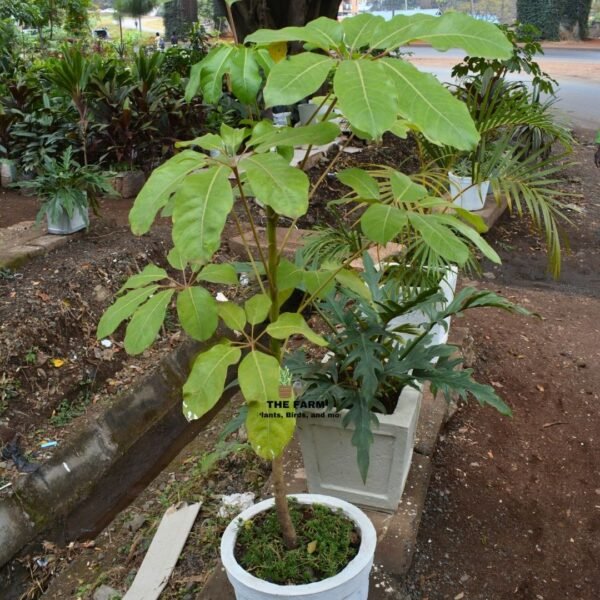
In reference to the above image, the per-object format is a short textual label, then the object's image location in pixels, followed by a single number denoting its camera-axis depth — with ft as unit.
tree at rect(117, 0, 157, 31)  66.95
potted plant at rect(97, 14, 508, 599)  3.24
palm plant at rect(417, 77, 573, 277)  9.75
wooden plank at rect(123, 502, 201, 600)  7.25
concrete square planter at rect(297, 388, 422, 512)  6.77
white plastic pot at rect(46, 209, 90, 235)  14.08
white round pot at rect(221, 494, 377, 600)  5.00
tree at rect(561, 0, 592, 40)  80.07
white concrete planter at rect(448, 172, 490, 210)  17.54
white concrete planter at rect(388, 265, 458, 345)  9.48
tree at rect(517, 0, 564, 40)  80.18
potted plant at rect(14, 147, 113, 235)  13.41
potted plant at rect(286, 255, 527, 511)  6.53
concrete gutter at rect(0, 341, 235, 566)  9.08
